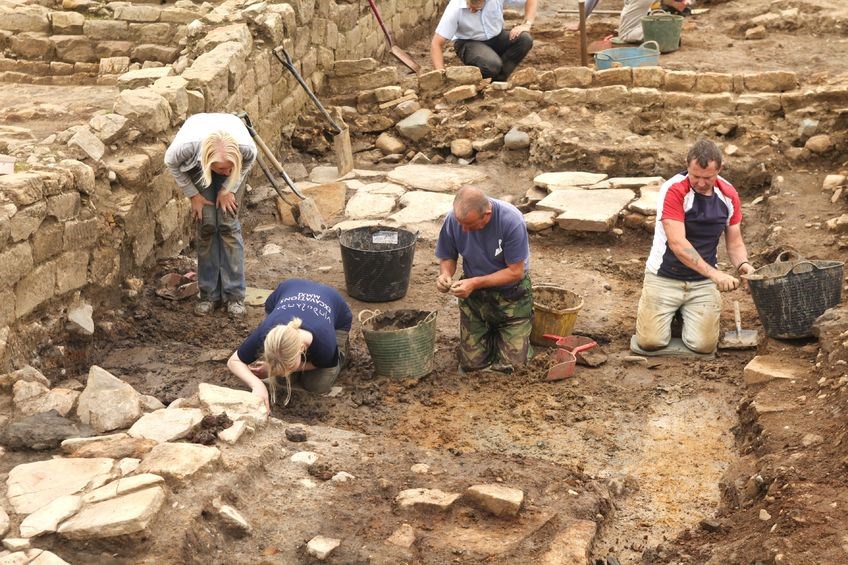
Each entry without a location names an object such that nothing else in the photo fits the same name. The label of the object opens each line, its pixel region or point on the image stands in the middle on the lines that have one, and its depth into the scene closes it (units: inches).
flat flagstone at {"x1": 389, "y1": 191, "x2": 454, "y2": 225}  378.0
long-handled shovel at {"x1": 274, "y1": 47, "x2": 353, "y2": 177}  407.8
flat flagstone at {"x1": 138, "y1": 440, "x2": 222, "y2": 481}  190.5
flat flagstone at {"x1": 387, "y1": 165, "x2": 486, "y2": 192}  406.0
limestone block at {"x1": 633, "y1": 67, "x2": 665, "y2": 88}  434.3
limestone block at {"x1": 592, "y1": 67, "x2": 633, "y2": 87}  440.1
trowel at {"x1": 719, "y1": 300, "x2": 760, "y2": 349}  282.4
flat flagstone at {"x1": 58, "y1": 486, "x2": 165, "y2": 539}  173.6
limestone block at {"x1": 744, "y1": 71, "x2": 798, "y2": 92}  422.0
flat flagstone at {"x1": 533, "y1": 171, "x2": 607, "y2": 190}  390.3
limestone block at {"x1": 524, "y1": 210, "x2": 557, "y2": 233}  360.8
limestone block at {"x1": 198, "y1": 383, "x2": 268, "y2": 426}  222.4
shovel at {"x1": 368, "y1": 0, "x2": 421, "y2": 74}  518.9
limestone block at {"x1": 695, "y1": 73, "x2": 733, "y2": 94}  426.9
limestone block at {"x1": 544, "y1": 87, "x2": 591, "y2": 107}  434.3
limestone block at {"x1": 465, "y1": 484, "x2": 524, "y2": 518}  195.8
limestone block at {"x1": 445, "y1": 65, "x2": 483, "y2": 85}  453.4
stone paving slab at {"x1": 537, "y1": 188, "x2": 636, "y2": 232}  354.3
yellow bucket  286.8
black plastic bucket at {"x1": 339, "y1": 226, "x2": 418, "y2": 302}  312.0
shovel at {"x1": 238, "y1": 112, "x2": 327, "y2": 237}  365.7
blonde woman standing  285.0
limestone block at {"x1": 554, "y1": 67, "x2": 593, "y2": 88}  442.3
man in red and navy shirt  266.7
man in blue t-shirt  263.7
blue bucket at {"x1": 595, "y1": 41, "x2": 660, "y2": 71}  475.2
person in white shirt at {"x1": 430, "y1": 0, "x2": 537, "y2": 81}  468.8
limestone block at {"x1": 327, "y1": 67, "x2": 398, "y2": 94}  467.2
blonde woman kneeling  235.9
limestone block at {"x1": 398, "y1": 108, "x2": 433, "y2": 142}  441.7
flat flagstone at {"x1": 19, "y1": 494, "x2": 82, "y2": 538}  174.9
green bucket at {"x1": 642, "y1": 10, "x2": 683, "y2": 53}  531.5
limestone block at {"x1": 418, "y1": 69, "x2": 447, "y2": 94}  457.4
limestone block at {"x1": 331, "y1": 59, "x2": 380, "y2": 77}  466.5
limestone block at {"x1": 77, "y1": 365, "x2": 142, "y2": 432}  217.9
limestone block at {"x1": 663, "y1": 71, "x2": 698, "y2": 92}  430.6
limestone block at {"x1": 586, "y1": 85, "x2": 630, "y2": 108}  427.8
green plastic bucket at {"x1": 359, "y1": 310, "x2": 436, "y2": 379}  268.7
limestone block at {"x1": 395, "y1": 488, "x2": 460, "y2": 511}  196.4
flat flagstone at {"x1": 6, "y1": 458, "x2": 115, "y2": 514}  184.4
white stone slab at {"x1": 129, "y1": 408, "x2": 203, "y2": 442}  210.8
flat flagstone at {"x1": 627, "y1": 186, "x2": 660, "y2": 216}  354.6
